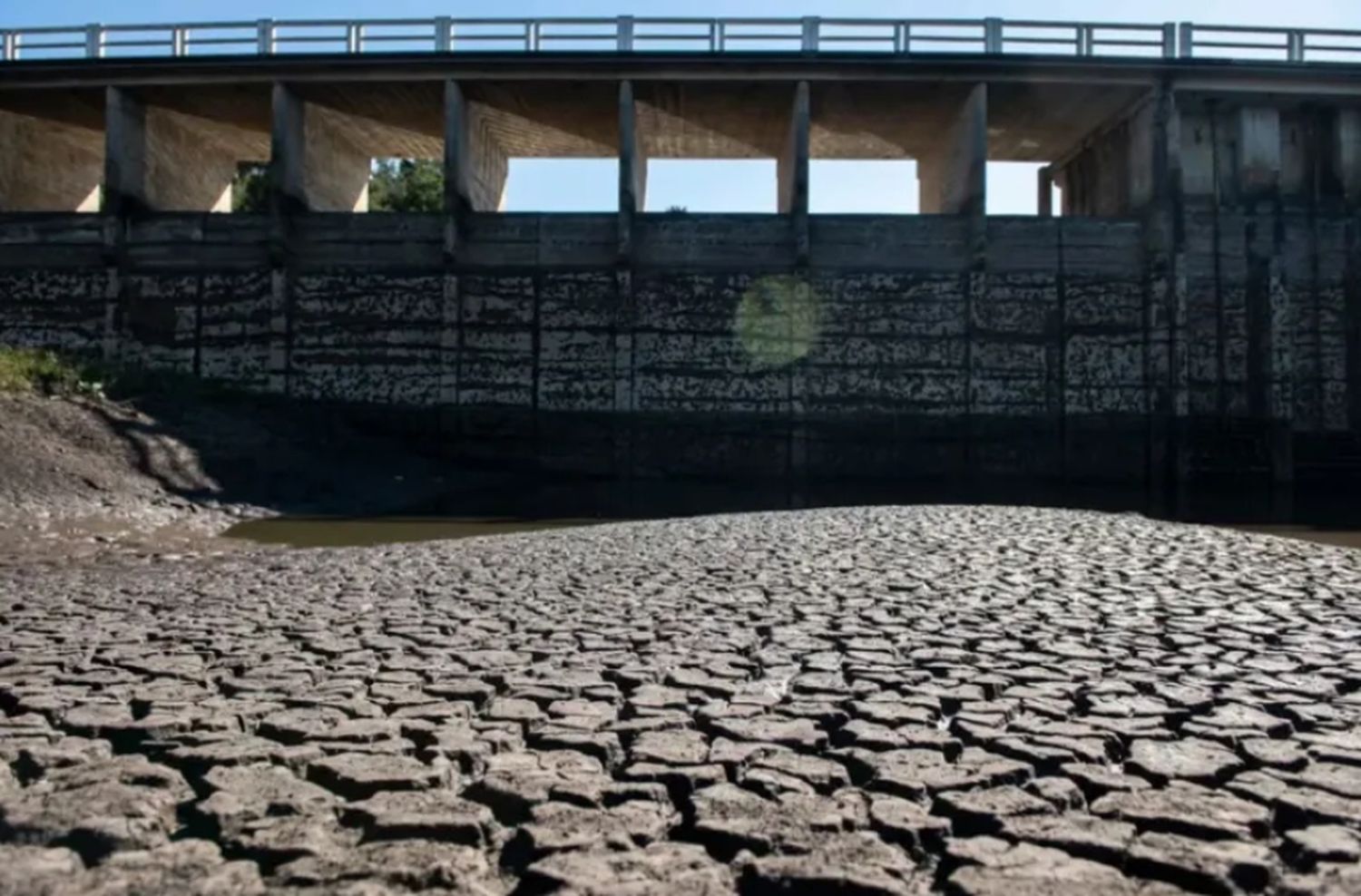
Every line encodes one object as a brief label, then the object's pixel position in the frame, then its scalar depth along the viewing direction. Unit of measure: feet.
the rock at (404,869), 6.41
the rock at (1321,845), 6.70
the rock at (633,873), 6.31
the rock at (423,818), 7.19
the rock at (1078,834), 6.80
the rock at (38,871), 6.32
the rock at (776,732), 9.46
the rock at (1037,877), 6.22
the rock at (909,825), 7.03
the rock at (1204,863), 6.35
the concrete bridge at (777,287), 63.57
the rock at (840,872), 6.32
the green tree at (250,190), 118.32
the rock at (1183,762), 8.38
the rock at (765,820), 7.04
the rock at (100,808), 7.09
